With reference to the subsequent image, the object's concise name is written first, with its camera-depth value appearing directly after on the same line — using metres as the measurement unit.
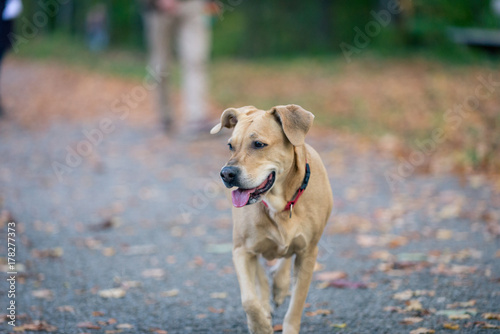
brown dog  7.79
